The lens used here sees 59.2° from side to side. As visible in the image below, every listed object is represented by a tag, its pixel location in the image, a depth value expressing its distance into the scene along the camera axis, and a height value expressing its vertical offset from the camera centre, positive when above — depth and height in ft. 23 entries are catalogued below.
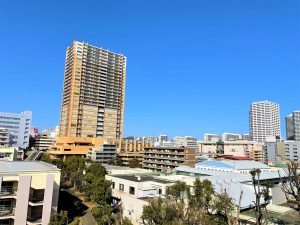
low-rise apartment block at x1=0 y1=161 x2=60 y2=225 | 99.25 -19.52
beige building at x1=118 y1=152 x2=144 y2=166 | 383.57 -12.40
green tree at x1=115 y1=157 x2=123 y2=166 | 347.07 -18.74
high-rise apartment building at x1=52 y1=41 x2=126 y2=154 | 384.88 +72.84
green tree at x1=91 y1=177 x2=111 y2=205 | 135.33 -22.73
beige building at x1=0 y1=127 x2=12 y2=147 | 377.71 +9.95
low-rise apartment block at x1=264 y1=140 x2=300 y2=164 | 465.06 +2.83
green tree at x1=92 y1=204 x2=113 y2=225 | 101.30 -27.64
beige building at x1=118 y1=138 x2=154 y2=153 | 412.46 +2.81
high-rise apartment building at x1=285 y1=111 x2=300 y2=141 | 597.52 +64.33
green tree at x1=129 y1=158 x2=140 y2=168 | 338.01 -19.73
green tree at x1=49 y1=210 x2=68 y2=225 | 91.06 -25.39
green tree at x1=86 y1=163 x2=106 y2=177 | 185.90 -16.58
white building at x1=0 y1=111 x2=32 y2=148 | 456.86 +33.67
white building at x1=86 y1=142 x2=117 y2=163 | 348.18 -8.07
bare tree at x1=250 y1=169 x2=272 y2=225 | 60.75 -11.11
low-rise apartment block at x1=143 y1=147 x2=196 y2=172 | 294.25 -10.17
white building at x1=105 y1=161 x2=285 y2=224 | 120.57 -19.47
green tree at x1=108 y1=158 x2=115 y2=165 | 335.67 -17.79
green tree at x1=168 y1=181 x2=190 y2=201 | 107.86 -17.08
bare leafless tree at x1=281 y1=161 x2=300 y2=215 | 68.06 -6.70
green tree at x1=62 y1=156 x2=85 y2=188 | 197.56 -20.11
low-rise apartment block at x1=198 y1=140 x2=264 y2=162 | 479.99 +2.49
